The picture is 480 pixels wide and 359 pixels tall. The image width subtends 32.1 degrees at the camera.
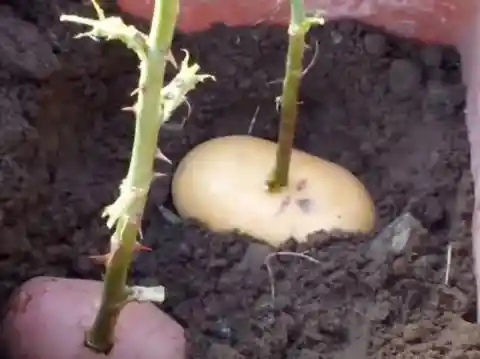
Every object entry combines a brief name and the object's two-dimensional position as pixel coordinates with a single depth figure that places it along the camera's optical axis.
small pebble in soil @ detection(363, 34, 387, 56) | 0.38
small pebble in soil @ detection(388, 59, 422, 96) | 0.37
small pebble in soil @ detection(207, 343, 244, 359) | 0.28
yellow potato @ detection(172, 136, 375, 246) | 0.32
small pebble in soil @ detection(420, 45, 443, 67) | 0.38
